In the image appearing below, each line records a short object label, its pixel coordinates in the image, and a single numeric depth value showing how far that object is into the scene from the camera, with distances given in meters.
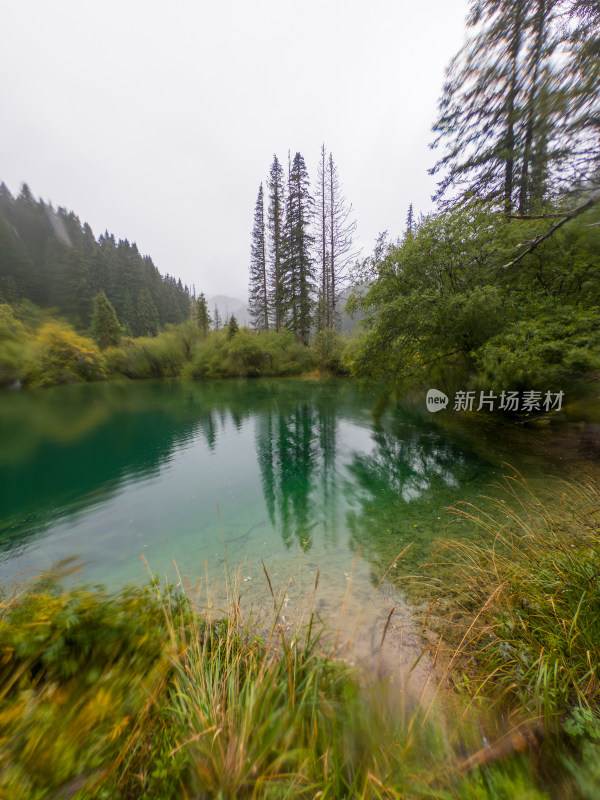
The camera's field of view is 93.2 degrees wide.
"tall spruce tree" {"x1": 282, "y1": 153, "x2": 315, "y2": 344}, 24.28
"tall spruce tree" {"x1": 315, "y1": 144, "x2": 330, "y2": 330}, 23.25
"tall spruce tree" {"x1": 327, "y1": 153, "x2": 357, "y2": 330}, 23.69
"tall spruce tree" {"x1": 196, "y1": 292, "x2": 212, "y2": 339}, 29.28
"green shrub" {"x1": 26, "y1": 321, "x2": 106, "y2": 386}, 20.11
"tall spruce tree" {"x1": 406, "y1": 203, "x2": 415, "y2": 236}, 34.16
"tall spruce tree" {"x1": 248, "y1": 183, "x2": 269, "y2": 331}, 28.14
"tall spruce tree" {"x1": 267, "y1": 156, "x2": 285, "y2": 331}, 25.64
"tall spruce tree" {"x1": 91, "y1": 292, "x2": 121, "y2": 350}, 26.62
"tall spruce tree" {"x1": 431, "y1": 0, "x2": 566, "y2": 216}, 4.80
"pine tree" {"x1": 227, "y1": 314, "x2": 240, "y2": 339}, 24.64
